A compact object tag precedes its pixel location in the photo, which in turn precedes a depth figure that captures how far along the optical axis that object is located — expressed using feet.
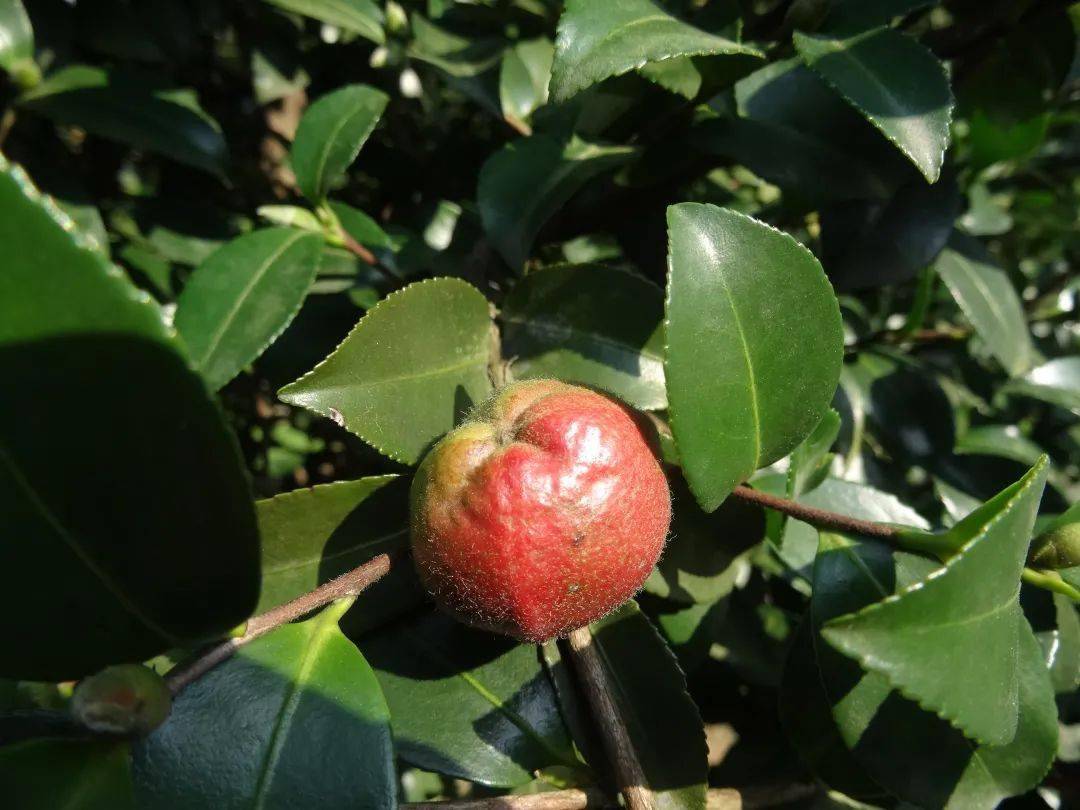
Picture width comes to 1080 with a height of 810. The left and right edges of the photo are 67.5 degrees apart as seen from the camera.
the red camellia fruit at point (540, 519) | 0.30
